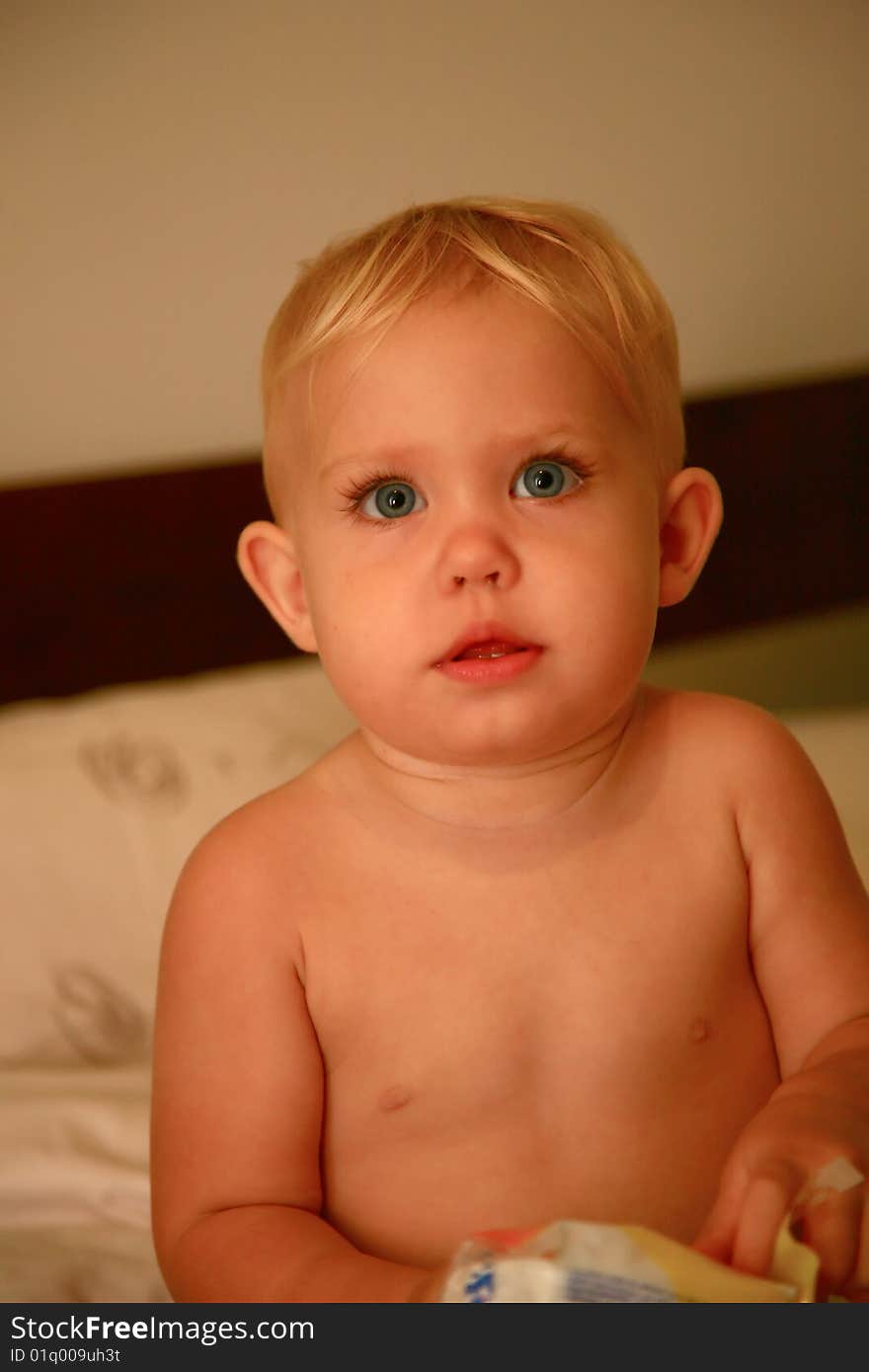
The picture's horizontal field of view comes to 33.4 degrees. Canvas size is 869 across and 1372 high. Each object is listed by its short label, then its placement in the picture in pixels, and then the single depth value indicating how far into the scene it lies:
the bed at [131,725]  1.05
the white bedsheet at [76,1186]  0.93
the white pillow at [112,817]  1.23
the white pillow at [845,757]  1.40
